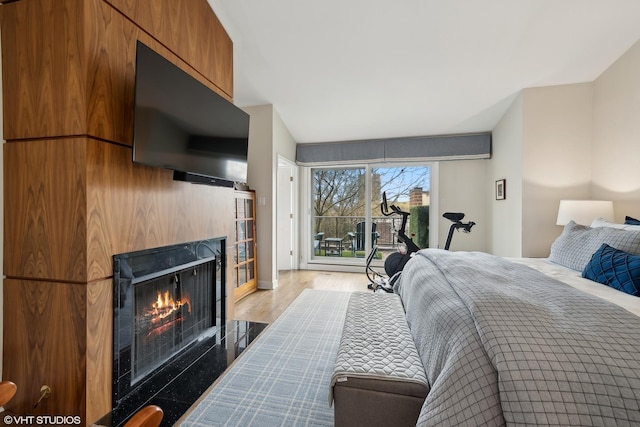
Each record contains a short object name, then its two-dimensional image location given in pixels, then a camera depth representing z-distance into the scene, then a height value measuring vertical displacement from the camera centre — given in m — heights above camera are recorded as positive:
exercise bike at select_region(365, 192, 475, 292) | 3.32 -0.48
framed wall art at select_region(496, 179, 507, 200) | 3.62 +0.35
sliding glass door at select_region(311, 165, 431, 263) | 4.60 +0.11
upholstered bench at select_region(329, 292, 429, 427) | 1.07 -0.67
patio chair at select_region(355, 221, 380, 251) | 4.74 -0.36
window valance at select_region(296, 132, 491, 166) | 4.17 +1.03
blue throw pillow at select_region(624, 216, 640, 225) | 2.13 -0.04
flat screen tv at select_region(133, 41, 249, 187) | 1.42 +0.55
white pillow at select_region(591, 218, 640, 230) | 1.88 -0.07
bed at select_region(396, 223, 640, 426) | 0.72 -0.42
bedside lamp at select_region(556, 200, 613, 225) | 2.57 +0.04
